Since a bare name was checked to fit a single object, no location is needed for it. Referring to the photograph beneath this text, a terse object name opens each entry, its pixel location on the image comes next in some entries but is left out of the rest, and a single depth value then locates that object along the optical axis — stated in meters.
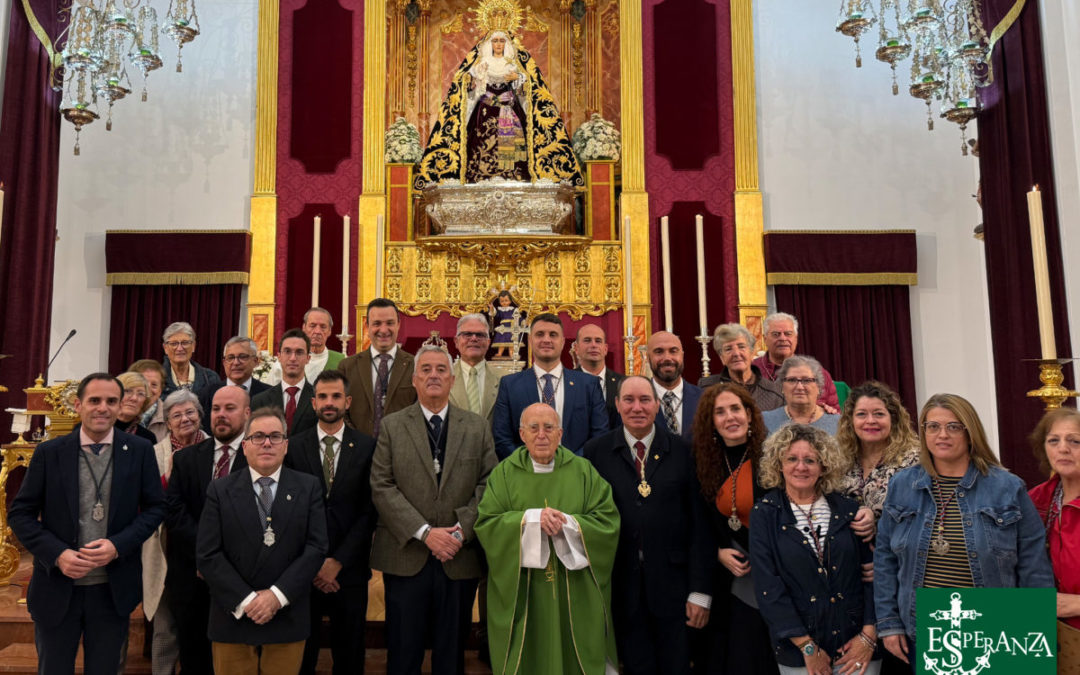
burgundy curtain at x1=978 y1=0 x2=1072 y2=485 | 5.25
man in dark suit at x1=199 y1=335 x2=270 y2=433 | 4.21
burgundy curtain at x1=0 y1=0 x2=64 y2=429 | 6.08
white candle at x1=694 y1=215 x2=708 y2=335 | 5.34
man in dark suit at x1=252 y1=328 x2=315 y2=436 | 3.89
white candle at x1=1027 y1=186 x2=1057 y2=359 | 3.25
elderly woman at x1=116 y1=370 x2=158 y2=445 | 3.71
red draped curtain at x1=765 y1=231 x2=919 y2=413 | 7.45
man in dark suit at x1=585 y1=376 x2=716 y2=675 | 3.11
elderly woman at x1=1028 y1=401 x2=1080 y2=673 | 2.52
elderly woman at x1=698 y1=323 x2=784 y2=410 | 4.14
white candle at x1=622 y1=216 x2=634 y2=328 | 5.20
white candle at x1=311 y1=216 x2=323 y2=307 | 6.39
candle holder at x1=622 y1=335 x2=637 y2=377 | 4.90
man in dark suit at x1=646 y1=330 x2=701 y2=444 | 3.93
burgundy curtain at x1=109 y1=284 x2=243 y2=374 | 7.45
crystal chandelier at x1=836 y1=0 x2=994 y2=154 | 5.16
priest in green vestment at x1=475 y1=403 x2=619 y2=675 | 3.07
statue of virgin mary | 7.49
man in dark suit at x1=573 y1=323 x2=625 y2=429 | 4.16
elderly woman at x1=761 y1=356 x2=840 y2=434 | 3.33
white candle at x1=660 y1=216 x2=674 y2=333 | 5.42
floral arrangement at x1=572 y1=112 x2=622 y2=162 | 7.64
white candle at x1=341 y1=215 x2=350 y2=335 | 5.48
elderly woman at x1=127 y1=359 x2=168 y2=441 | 3.85
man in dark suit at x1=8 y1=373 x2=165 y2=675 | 3.03
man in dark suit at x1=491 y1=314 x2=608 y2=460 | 3.80
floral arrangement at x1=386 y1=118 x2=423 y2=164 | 7.66
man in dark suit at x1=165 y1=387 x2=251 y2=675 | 3.36
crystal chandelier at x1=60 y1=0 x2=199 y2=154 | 5.50
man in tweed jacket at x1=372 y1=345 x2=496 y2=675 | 3.22
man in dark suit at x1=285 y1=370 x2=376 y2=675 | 3.30
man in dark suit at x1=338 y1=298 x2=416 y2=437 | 4.06
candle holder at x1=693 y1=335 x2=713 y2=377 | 5.15
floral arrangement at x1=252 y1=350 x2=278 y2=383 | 5.02
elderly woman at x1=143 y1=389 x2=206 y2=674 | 3.30
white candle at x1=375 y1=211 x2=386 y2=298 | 5.97
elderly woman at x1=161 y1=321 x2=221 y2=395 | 4.46
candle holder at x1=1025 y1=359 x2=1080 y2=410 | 3.20
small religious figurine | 5.96
